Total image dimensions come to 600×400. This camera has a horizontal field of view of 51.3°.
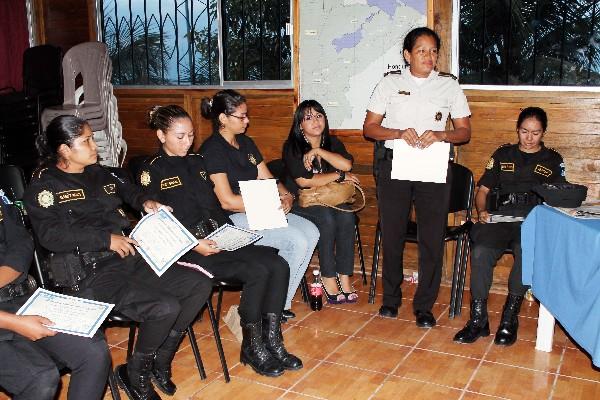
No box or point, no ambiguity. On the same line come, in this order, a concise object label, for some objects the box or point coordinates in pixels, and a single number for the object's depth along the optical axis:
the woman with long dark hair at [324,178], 3.81
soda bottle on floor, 3.73
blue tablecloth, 2.40
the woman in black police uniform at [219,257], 2.92
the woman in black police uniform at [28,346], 1.97
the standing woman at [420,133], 3.32
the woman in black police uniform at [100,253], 2.49
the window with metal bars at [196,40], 4.67
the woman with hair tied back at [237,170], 3.28
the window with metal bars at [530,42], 3.72
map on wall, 4.12
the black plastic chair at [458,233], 3.66
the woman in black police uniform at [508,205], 3.30
